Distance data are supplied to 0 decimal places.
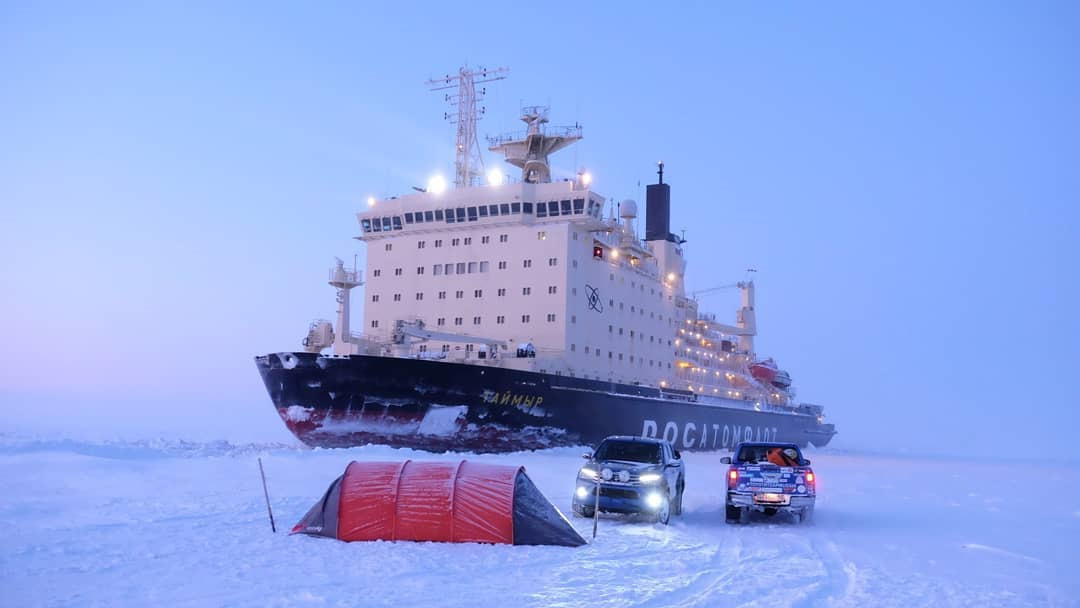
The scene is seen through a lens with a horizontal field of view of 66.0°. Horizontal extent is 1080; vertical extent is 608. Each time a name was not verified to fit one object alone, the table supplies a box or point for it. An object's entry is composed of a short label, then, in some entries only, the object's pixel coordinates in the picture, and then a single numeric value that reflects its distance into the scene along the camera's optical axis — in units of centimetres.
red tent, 983
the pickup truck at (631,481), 1206
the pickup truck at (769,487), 1275
